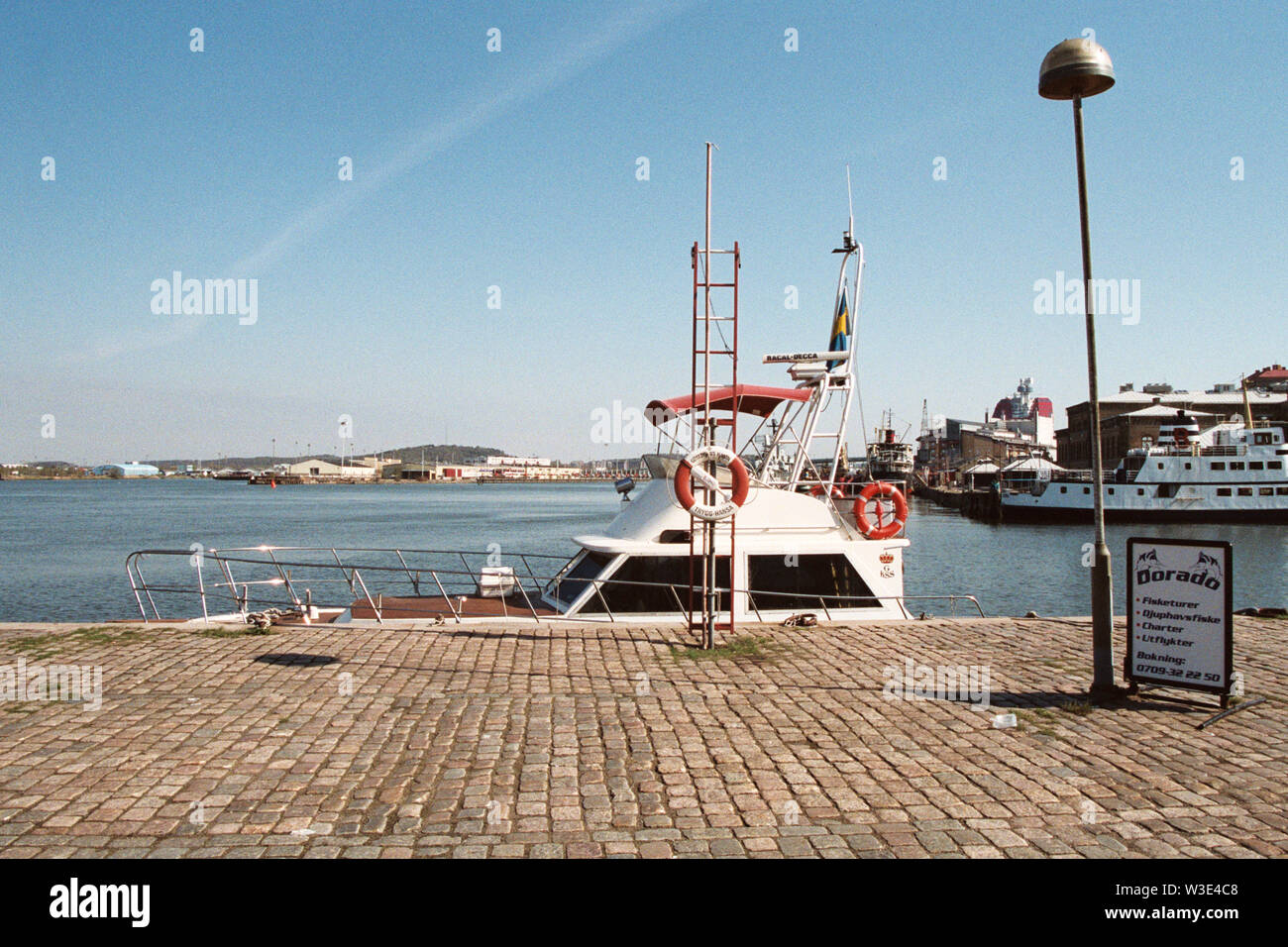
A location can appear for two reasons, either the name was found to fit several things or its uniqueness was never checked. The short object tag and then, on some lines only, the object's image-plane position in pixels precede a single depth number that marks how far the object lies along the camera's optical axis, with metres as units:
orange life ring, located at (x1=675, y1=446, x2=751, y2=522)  9.18
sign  6.77
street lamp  7.04
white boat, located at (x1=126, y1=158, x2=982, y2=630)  11.09
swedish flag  13.88
